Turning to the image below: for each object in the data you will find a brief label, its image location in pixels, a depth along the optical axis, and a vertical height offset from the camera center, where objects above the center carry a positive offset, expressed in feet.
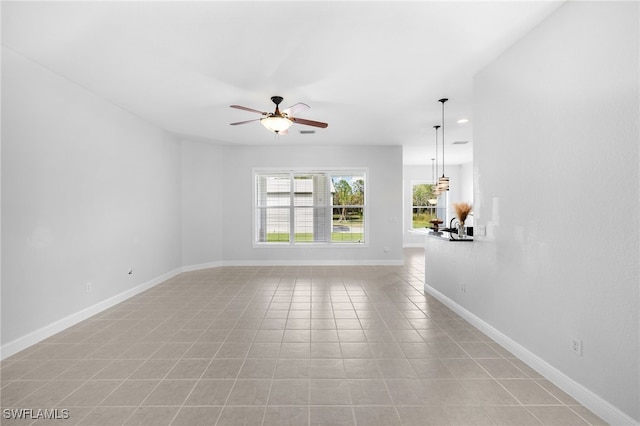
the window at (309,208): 22.44 +0.13
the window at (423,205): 31.99 +0.51
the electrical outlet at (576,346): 6.37 -3.06
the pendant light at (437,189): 16.66 +1.20
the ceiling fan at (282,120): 11.00 +3.53
